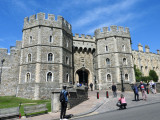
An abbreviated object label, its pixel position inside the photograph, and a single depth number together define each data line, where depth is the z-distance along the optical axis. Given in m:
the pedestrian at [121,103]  9.04
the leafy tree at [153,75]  38.37
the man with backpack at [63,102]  6.96
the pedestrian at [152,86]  16.27
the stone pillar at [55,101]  8.84
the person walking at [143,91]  11.88
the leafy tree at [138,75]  31.49
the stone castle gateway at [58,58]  19.33
